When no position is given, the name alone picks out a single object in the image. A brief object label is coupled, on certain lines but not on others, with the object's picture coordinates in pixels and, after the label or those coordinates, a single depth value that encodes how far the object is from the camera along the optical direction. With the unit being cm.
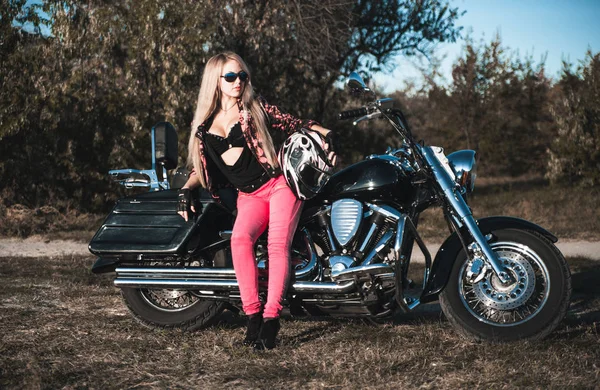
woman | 405
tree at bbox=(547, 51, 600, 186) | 1455
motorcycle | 394
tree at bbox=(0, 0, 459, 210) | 1123
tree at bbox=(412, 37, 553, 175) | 1861
